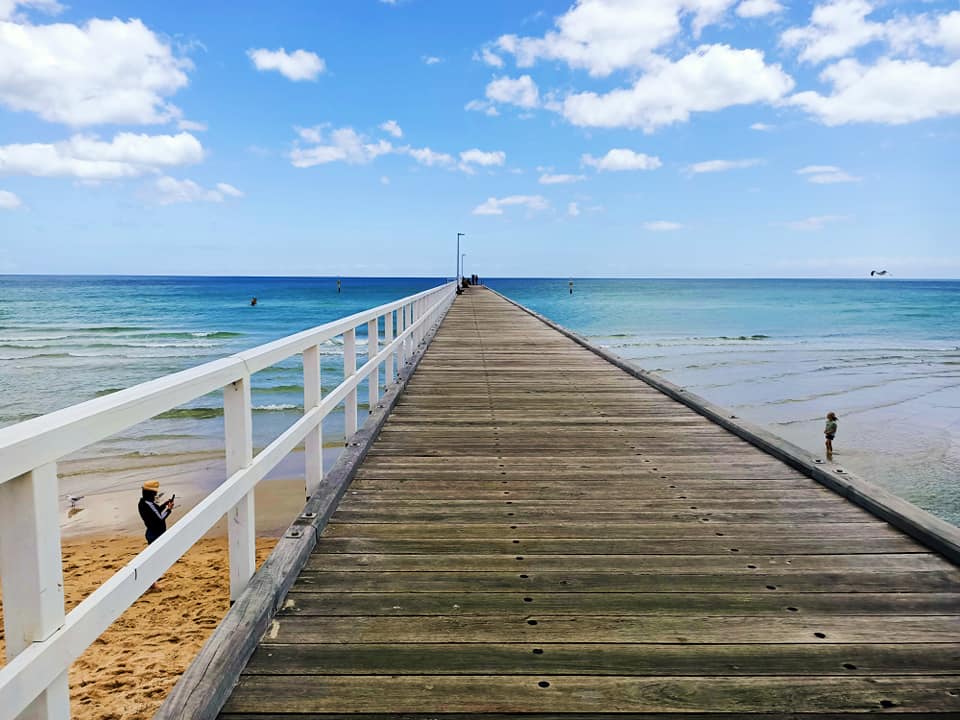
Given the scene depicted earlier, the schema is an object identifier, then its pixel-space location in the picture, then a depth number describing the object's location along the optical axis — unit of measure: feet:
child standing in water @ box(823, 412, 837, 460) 36.73
